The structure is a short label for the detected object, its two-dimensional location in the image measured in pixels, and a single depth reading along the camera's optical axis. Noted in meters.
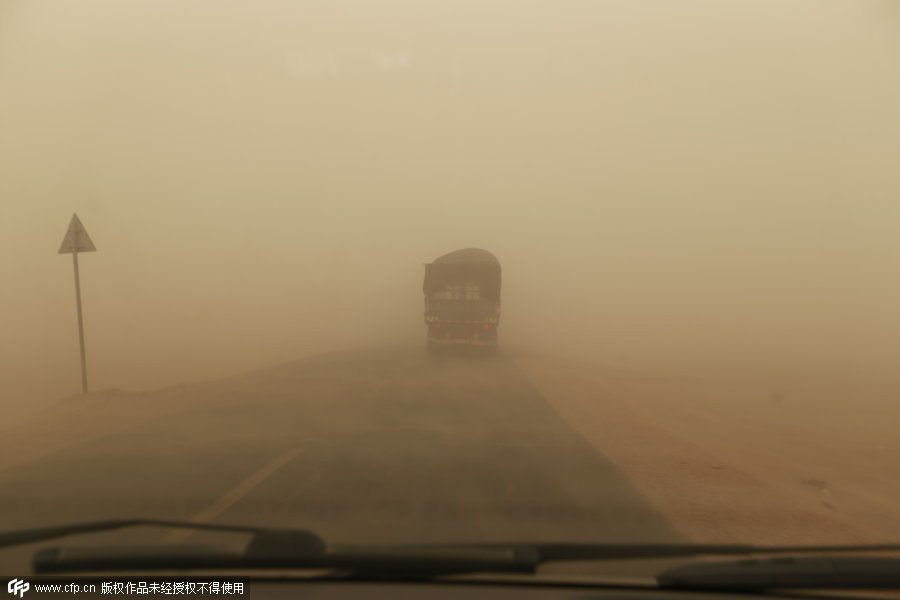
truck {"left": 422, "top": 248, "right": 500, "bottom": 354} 26.88
